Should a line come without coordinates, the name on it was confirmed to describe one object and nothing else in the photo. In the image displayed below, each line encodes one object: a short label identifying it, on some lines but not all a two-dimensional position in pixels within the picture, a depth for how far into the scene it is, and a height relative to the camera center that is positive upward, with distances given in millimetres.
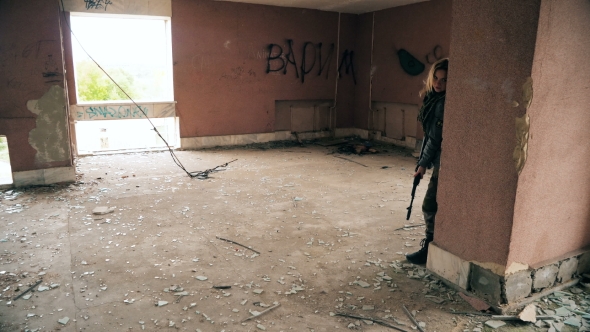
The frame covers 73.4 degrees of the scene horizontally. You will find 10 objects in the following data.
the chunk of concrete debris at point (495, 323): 2574 -1498
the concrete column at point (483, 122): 2443 -212
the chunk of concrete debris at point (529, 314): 2611 -1463
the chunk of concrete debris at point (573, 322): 2596 -1492
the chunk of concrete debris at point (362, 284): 3100 -1510
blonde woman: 3205 -369
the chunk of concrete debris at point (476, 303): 2752 -1478
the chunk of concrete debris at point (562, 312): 2691 -1481
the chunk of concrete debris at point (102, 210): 4613 -1433
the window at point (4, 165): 5554 -1285
